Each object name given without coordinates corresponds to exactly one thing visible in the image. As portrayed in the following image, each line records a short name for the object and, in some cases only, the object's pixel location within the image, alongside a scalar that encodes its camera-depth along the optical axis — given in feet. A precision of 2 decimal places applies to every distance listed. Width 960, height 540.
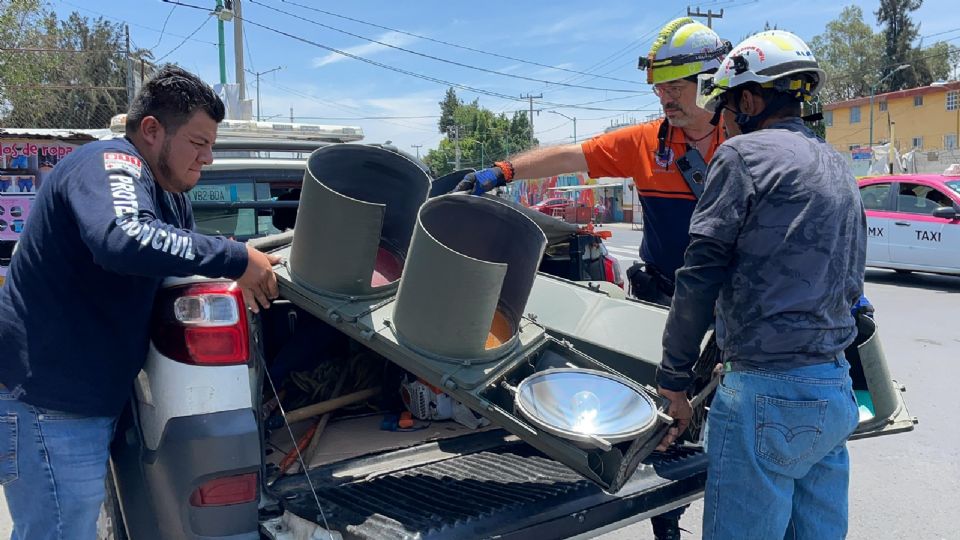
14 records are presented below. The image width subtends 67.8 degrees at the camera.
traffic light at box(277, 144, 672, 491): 7.20
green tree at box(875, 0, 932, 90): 204.95
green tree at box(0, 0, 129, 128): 52.01
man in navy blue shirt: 6.21
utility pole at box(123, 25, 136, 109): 50.30
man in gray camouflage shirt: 6.68
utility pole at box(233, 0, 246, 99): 60.03
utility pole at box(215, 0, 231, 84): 58.83
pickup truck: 7.01
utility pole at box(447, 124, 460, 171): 197.89
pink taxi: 36.76
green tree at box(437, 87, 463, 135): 295.21
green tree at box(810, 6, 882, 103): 214.28
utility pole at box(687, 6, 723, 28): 123.21
